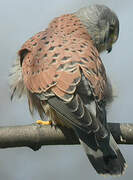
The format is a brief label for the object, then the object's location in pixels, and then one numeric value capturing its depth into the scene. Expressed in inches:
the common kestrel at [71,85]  312.8
